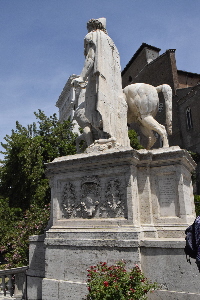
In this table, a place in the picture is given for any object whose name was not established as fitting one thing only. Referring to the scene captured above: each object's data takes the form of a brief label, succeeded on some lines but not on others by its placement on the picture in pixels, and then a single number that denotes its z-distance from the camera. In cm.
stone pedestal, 495
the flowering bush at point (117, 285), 362
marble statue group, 660
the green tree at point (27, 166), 1430
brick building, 3222
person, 275
